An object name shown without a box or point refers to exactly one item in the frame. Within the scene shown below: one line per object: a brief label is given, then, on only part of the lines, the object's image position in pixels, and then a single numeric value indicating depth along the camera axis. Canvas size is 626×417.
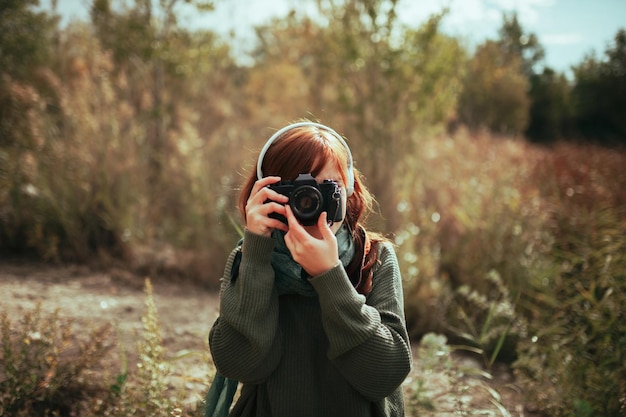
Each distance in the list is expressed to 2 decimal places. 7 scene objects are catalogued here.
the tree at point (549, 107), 21.86
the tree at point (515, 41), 19.98
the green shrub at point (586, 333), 2.03
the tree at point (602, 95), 11.04
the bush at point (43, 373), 1.95
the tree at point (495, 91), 16.72
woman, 1.26
